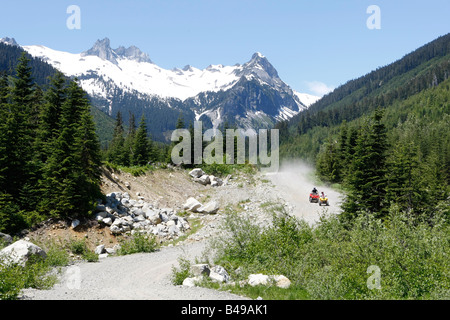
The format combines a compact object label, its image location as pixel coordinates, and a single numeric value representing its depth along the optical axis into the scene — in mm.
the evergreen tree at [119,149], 62569
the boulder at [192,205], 34250
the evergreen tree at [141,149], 54906
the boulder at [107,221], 25725
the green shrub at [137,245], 22891
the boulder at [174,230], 27912
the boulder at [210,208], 33375
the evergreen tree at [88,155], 25641
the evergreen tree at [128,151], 60150
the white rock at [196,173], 46812
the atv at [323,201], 35572
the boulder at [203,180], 45725
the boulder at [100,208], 26703
